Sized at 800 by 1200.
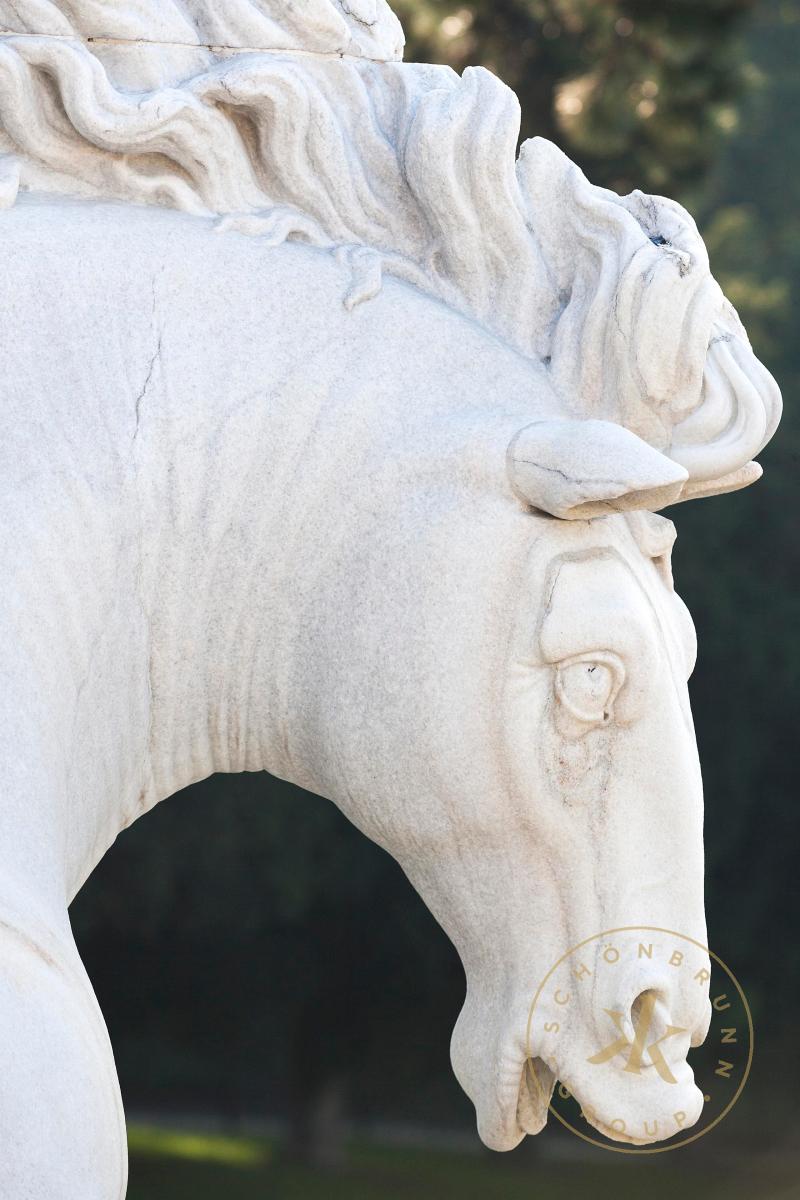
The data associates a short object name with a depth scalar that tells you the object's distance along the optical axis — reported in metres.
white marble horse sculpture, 6.46
